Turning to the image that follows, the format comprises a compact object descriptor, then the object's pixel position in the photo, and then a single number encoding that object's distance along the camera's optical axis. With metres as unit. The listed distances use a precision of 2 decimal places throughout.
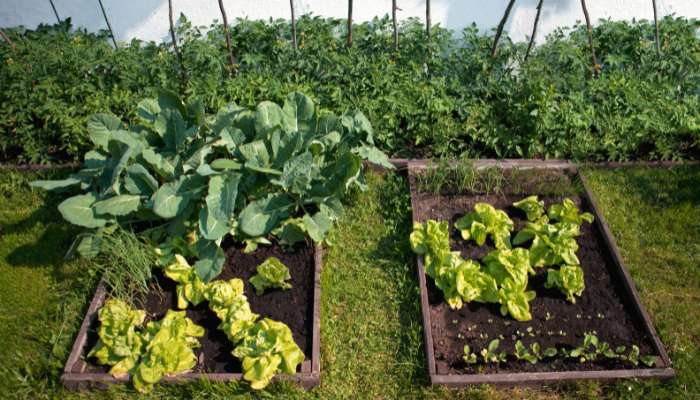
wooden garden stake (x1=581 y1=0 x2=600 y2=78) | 5.44
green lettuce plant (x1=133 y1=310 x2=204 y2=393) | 3.94
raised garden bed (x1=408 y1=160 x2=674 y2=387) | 4.03
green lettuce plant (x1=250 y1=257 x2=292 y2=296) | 4.41
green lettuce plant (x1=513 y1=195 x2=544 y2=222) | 4.89
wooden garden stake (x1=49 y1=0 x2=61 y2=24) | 5.95
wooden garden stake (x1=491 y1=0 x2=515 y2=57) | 5.22
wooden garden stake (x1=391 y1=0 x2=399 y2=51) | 5.44
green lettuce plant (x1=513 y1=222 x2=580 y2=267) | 4.55
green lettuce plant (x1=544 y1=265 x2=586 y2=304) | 4.38
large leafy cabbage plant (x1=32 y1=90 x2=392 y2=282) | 4.45
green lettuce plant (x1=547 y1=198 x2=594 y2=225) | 4.83
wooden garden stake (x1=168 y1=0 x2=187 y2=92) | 5.57
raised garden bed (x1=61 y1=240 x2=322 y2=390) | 4.03
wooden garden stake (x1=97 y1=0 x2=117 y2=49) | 5.76
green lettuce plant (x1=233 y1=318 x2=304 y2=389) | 3.90
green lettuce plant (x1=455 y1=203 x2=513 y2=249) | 4.73
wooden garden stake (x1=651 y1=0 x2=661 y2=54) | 5.44
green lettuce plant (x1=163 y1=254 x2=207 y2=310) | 4.35
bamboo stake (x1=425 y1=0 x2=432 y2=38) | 5.49
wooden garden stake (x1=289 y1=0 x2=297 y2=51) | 5.41
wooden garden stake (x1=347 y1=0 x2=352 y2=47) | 5.39
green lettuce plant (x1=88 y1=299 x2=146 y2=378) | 4.01
